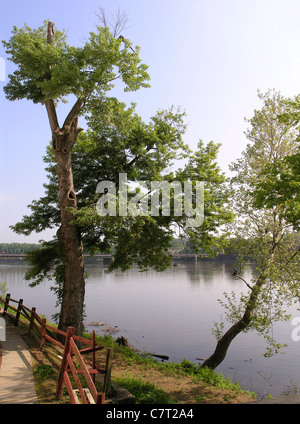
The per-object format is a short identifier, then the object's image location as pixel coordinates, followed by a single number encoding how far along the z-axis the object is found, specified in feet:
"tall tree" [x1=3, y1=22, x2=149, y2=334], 41.93
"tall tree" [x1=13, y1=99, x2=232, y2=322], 50.85
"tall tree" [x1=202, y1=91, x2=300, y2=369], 46.91
